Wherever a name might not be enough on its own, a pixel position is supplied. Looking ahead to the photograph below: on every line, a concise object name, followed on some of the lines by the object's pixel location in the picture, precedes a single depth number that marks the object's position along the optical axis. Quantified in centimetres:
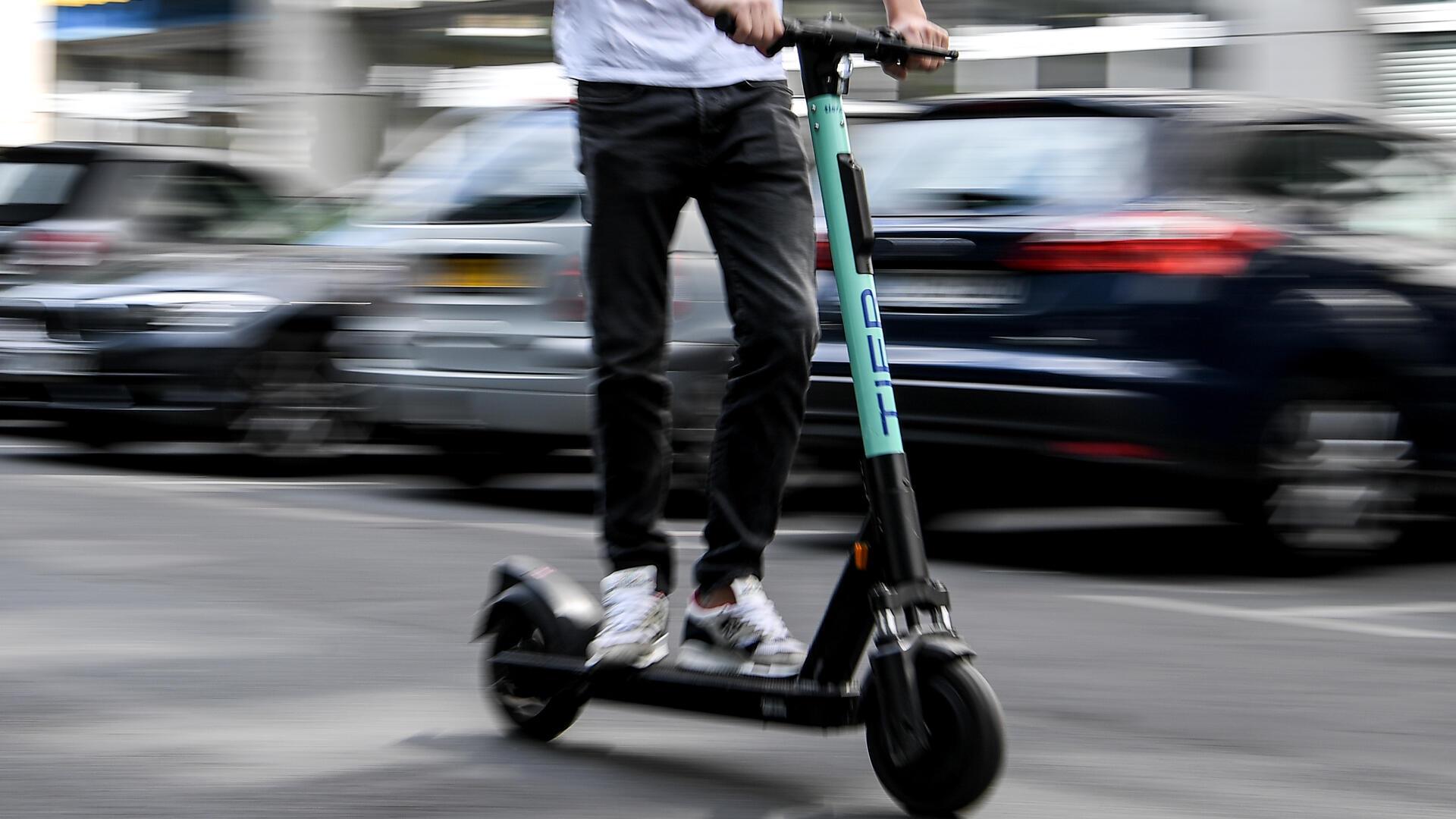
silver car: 1555
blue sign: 5209
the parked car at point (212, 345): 1941
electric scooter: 642
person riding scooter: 734
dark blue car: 1259
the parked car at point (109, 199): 2073
